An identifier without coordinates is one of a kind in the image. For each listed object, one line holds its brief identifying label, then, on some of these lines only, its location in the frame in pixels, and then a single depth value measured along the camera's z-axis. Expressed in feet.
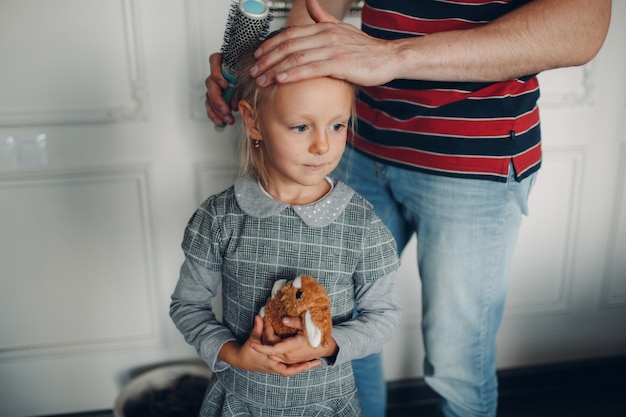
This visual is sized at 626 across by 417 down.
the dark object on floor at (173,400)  5.18
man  2.90
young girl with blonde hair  2.94
